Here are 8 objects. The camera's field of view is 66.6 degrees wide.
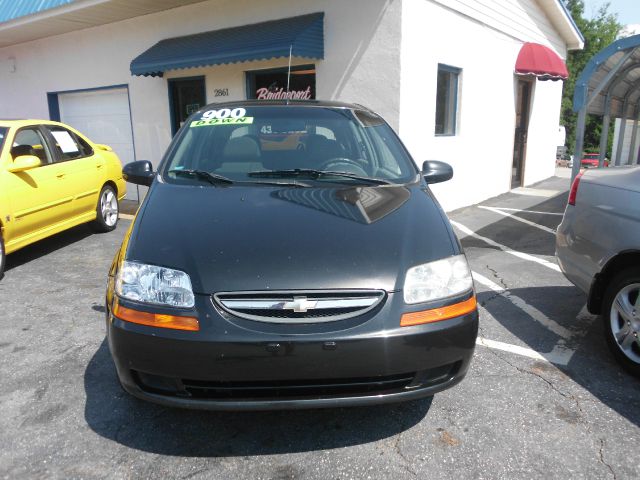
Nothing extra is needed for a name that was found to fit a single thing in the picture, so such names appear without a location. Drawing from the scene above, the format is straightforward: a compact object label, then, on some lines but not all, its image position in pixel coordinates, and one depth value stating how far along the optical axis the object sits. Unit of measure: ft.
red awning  34.55
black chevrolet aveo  6.74
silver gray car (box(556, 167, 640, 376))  10.14
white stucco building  23.57
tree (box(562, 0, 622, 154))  96.27
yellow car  17.13
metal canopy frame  21.77
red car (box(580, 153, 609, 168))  61.11
